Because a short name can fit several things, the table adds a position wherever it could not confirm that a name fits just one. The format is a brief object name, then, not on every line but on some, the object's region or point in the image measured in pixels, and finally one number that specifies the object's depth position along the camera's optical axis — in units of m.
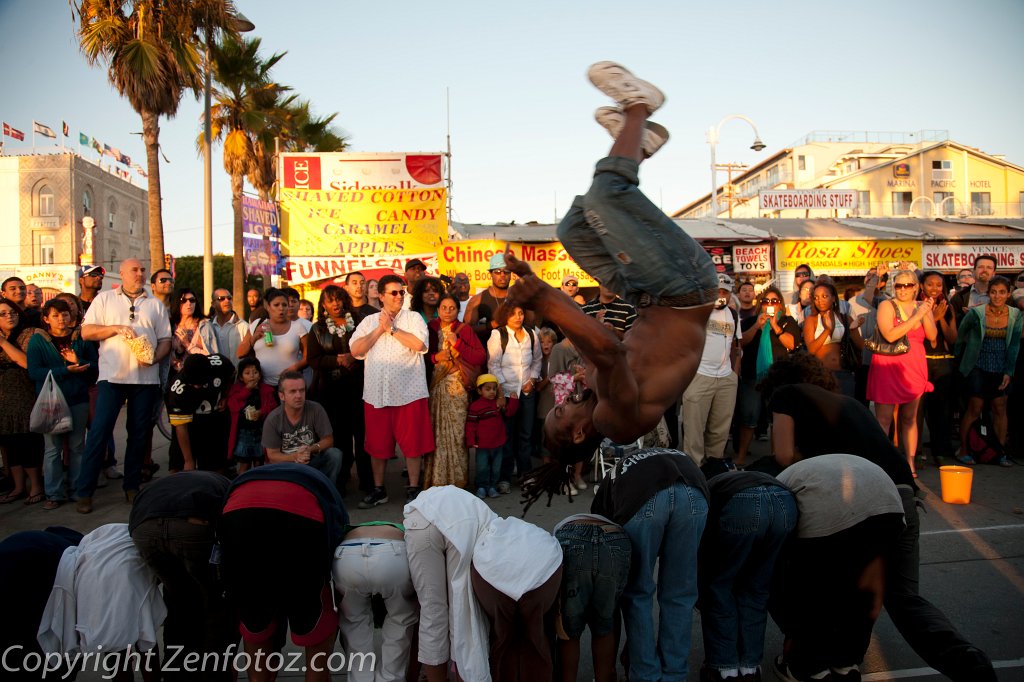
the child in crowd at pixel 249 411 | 6.18
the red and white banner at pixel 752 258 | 15.56
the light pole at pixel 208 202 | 16.09
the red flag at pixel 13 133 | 42.69
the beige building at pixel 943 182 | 41.56
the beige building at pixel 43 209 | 43.56
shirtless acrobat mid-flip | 2.72
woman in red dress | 6.85
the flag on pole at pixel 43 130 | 42.47
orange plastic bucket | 5.95
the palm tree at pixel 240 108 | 18.36
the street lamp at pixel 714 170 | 22.19
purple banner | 19.66
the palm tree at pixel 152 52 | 13.88
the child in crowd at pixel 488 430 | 6.39
